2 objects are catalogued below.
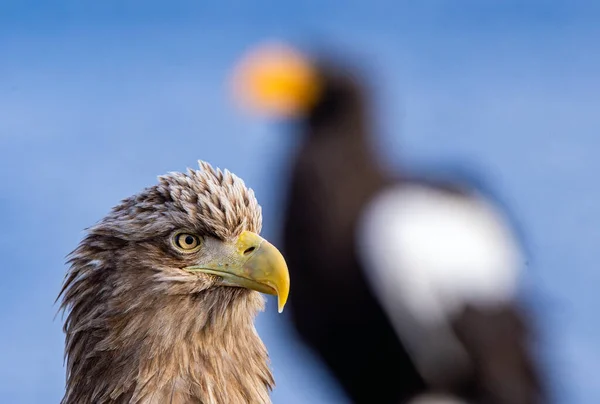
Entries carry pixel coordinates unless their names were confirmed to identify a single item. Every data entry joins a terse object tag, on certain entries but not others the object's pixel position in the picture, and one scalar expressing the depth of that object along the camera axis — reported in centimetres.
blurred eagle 1216
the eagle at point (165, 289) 497
